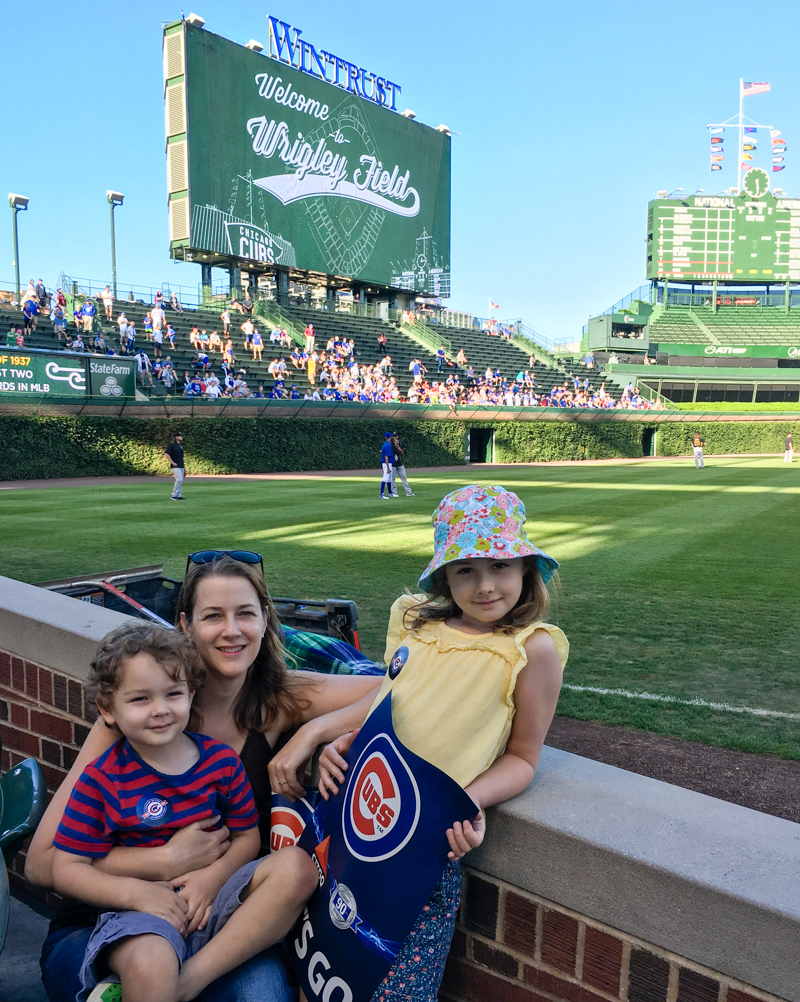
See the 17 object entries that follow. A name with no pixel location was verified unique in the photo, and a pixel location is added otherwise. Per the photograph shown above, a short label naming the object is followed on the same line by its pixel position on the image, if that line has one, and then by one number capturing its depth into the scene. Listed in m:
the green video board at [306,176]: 40.44
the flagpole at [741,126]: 78.00
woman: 2.23
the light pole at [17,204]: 37.66
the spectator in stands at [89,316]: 31.11
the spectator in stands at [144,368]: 28.06
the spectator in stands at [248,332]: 37.31
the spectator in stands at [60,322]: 29.51
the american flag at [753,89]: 77.75
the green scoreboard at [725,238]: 73.56
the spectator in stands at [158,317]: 32.81
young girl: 1.88
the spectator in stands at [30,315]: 28.62
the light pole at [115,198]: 40.72
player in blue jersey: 18.75
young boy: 2.03
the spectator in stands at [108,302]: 34.03
